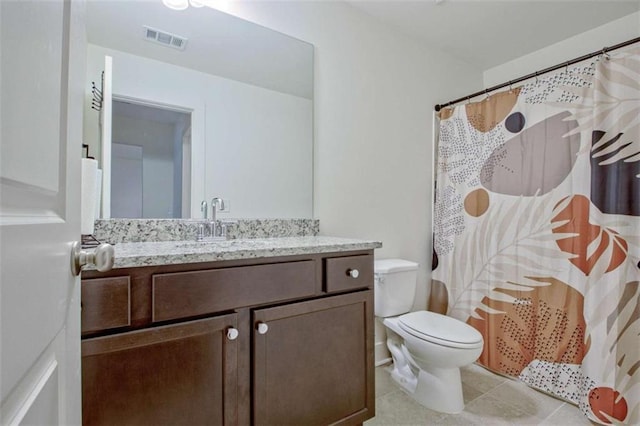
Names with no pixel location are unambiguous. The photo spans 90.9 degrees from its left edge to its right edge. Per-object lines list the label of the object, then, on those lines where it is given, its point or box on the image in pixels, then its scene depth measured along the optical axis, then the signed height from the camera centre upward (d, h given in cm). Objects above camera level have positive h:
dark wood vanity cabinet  89 -44
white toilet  158 -66
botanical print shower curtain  156 -9
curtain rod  159 +86
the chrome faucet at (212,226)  152 -6
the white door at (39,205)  29 +1
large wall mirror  139 +51
